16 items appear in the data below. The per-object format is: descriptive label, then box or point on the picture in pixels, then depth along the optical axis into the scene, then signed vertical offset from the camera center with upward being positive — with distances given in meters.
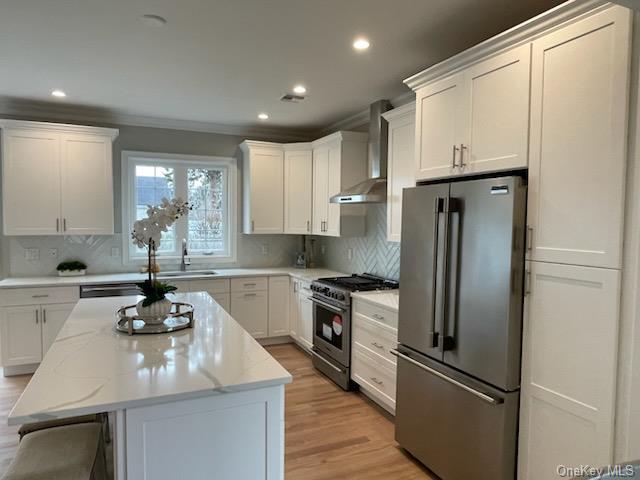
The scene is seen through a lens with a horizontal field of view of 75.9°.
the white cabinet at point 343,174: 4.36 +0.55
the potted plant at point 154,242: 2.26 -0.11
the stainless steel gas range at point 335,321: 3.66 -0.90
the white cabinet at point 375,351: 3.06 -1.01
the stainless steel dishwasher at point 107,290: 4.06 -0.67
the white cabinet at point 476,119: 1.98 +0.59
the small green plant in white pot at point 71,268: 4.36 -0.49
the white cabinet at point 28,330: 3.86 -1.03
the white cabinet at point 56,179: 4.00 +0.44
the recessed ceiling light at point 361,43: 2.63 +1.19
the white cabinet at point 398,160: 3.26 +0.55
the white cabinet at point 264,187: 4.99 +0.47
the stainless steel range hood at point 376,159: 3.68 +0.64
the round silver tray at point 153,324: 2.19 -0.56
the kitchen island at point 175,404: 1.42 -0.63
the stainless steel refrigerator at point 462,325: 1.95 -0.52
